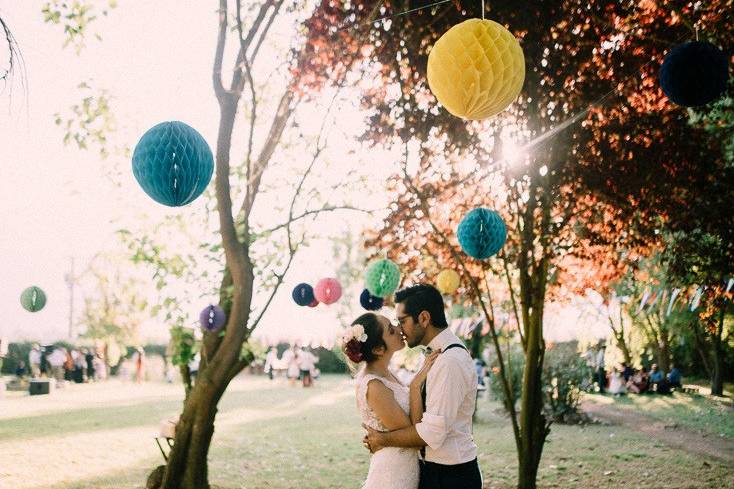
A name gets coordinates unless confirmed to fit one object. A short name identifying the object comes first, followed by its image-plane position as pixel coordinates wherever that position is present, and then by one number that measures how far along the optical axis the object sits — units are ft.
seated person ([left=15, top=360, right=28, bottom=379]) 92.63
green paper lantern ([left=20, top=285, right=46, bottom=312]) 35.14
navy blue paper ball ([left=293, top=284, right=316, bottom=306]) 33.73
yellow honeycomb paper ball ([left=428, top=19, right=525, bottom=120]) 11.30
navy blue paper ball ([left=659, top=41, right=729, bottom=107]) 13.23
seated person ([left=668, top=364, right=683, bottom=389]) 77.53
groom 10.01
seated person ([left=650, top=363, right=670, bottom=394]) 75.10
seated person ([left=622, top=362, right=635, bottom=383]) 82.43
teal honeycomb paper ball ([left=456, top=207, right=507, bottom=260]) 19.34
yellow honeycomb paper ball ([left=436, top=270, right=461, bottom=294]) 25.14
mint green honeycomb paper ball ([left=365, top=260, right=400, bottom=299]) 25.26
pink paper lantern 32.19
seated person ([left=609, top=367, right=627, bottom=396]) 74.64
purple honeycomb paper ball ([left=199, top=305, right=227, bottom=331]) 23.57
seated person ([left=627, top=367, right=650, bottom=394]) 76.89
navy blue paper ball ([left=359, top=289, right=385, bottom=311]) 30.14
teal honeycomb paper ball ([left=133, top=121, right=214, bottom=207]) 12.85
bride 10.97
